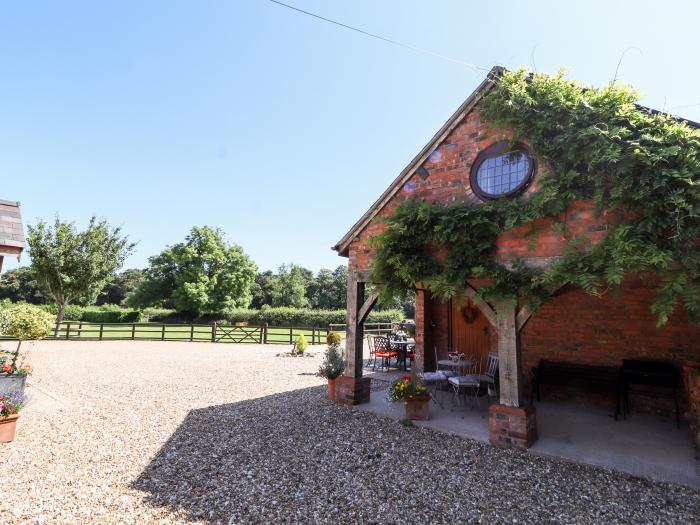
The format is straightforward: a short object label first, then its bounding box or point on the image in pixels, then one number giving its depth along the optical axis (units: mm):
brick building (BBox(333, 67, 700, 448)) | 4875
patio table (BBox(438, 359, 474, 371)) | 6721
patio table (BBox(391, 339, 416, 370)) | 10945
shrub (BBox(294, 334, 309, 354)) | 14977
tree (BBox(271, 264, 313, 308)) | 47281
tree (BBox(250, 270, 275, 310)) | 52428
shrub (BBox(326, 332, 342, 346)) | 15959
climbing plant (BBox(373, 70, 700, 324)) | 3756
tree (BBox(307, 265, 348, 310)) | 49219
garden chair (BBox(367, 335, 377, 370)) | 11320
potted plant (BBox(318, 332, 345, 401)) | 7137
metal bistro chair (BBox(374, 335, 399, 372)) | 10835
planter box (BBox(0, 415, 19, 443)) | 4918
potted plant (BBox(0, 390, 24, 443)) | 4922
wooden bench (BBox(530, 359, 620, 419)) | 6371
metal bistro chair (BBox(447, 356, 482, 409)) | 6199
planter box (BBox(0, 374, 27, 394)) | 5652
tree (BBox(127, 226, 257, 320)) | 35281
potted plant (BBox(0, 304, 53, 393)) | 7094
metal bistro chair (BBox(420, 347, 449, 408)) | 6789
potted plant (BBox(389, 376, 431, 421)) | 5934
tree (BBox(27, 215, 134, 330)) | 17766
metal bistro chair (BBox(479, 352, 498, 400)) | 6413
